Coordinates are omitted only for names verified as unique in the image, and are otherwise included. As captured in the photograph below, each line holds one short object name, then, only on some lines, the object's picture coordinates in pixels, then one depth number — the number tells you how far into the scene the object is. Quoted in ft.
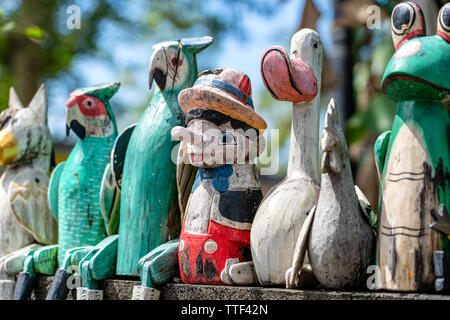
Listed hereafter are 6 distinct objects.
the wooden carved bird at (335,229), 5.96
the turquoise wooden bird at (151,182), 7.84
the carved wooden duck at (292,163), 6.50
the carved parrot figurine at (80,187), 8.74
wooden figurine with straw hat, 6.98
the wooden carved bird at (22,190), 9.37
